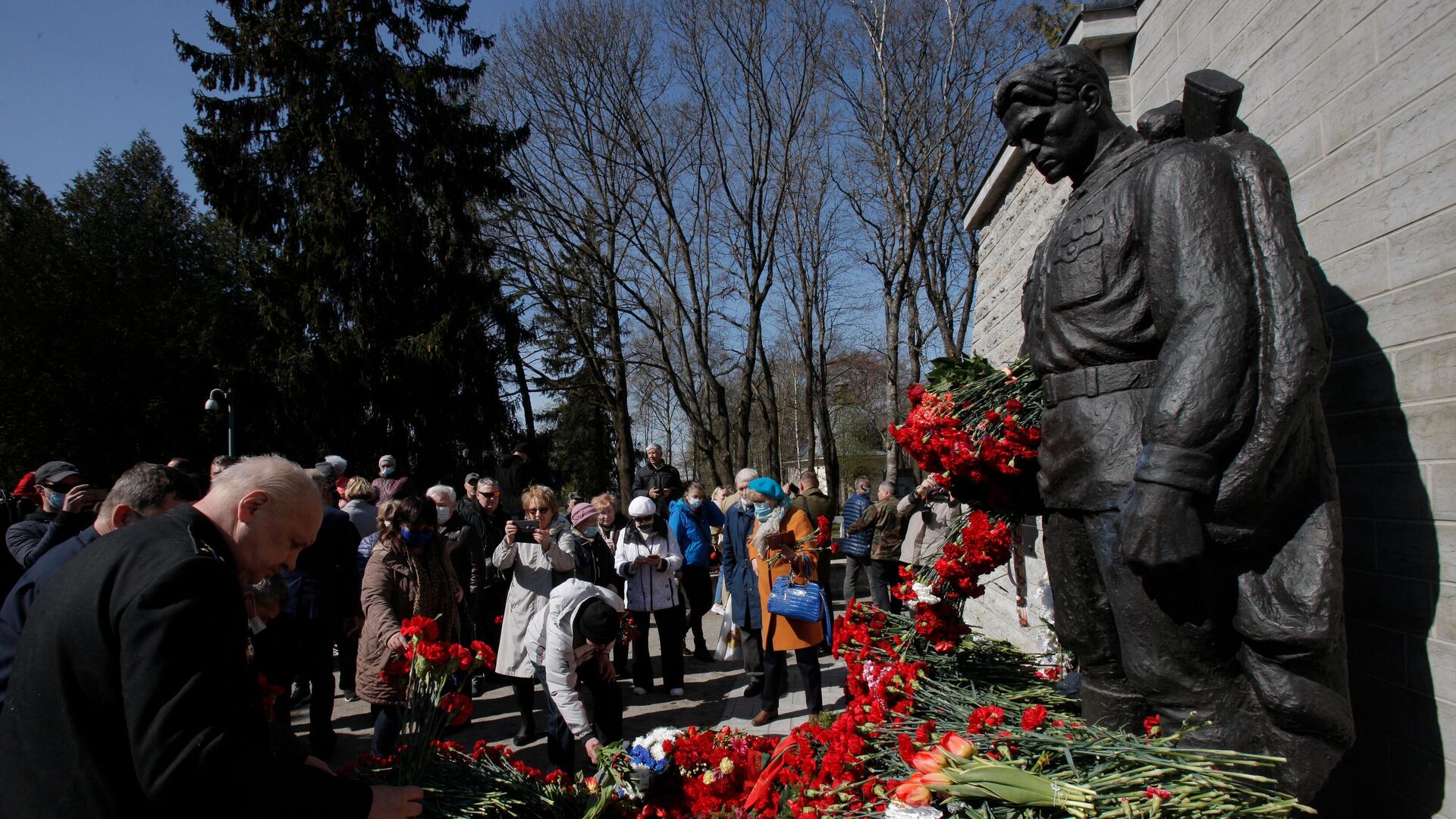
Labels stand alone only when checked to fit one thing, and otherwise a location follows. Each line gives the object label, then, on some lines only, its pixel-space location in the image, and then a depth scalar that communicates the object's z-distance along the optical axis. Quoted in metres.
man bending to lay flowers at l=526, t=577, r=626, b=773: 4.18
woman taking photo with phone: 5.54
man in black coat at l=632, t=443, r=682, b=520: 10.76
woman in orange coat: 6.20
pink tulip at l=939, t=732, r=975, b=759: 2.39
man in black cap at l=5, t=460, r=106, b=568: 5.02
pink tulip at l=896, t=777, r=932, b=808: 2.28
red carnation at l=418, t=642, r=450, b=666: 3.03
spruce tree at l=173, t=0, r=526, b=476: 17.31
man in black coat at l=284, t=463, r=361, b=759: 5.57
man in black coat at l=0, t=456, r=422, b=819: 1.63
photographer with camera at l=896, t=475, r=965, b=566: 8.28
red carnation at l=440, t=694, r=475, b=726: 2.99
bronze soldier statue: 2.17
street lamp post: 15.06
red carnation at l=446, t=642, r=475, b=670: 3.10
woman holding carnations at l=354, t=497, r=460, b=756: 4.93
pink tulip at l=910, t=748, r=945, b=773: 2.34
